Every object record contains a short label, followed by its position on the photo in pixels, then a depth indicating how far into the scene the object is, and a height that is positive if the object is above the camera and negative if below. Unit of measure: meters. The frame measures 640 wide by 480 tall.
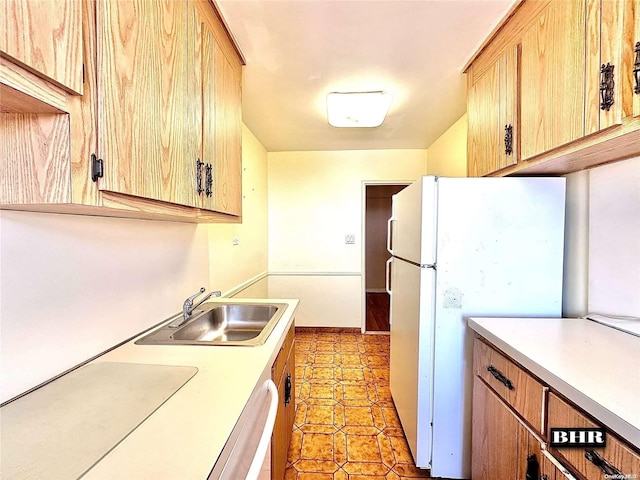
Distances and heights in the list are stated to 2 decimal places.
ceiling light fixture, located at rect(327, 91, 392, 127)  1.99 +0.97
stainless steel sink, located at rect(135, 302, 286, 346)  1.36 -0.47
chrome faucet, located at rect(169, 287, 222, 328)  1.39 -0.40
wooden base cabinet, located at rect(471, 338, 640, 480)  0.68 -0.62
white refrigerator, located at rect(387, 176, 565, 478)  1.37 -0.18
